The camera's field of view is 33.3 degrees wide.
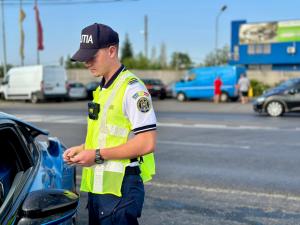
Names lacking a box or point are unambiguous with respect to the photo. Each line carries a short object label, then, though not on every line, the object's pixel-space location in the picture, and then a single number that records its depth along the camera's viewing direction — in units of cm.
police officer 262
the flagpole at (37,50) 3730
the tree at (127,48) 9794
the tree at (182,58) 9606
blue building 4644
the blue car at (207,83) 2788
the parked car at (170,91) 3270
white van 2942
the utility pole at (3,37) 3600
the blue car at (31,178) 247
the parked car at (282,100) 1809
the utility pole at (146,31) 5809
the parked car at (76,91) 3147
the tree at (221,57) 6831
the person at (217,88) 2695
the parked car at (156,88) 3134
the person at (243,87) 2558
